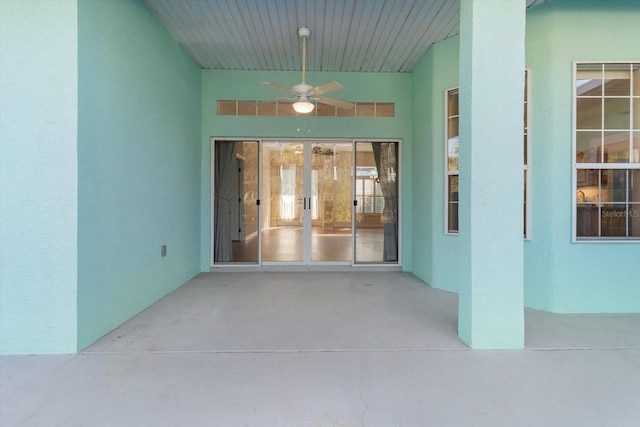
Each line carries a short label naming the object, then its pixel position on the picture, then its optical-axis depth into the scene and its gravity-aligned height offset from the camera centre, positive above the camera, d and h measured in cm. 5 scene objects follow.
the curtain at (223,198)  549 +28
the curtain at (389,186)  552 +49
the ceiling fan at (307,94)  387 +150
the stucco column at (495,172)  251 +33
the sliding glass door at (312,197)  553 +30
